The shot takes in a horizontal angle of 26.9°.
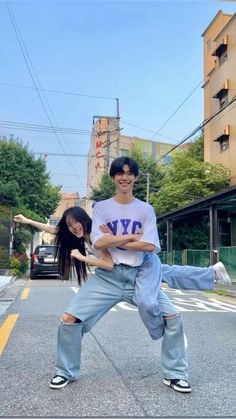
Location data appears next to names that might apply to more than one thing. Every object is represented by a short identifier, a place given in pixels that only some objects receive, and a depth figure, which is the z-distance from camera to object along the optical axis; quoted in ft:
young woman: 13.64
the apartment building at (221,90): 82.02
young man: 12.76
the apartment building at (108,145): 141.65
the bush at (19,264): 67.20
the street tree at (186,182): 87.66
